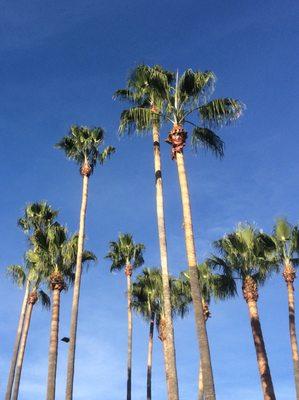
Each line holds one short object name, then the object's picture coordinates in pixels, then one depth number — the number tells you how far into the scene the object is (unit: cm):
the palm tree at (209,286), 2895
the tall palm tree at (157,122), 2008
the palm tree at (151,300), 3791
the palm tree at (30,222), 3641
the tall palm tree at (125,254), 4534
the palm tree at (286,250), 3058
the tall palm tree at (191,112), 2067
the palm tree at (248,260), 2819
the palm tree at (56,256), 3022
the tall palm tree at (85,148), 3331
